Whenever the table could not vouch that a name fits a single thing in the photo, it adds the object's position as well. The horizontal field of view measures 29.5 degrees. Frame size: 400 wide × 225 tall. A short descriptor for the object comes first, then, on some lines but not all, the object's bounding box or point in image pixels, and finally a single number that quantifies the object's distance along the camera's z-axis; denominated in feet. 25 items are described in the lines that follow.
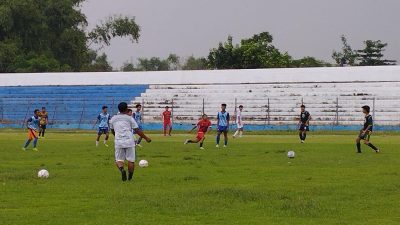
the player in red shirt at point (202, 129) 106.93
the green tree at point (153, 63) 499.51
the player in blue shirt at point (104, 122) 117.08
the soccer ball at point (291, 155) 82.12
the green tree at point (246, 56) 291.99
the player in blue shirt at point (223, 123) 111.34
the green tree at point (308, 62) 330.95
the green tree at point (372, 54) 326.44
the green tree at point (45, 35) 277.03
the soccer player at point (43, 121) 152.30
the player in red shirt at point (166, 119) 155.84
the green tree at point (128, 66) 430.45
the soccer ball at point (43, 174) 59.47
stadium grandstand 195.52
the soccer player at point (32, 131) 103.32
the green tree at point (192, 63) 466.70
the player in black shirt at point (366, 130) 93.91
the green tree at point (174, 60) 478.92
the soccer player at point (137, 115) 122.93
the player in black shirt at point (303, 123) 123.13
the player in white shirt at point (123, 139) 58.54
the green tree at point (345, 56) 358.39
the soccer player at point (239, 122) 151.88
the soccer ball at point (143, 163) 71.81
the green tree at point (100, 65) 364.48
